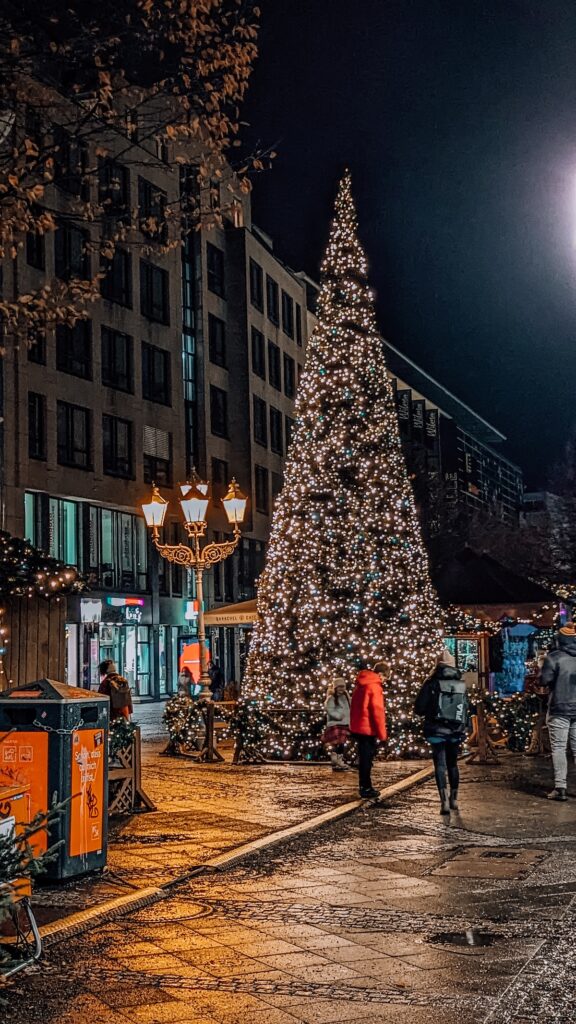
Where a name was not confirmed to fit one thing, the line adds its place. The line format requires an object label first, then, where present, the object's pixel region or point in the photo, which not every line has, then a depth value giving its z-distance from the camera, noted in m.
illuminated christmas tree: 18.67
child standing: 16.53
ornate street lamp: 20.19
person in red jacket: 13.66
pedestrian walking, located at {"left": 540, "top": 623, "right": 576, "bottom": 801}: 13.22
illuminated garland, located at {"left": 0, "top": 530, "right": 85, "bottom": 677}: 15.05
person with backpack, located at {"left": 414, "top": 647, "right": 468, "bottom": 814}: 12.53
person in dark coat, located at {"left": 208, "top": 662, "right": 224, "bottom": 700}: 33.86
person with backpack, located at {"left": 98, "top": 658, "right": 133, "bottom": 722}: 18.55
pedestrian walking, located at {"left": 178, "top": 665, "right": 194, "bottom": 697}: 28.14
